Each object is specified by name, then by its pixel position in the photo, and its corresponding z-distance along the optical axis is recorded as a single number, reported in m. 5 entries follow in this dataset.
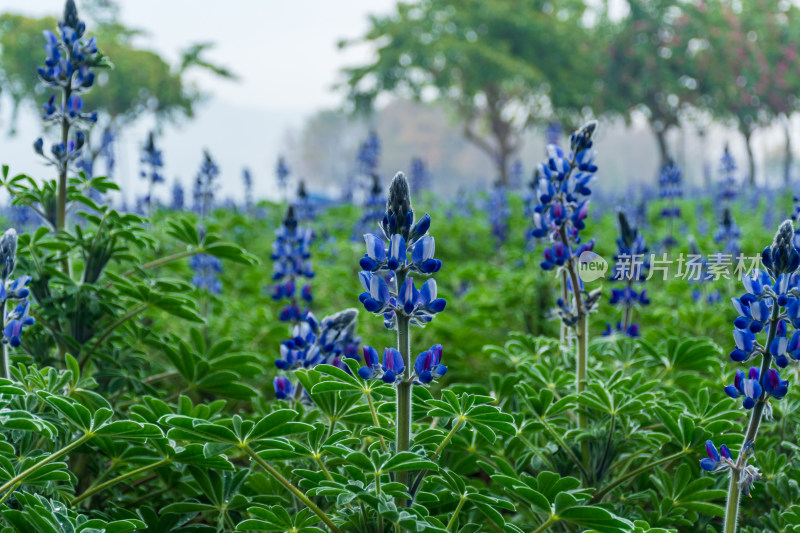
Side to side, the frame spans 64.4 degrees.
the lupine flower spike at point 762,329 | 1.84
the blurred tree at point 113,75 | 24.38
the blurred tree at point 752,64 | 26.75
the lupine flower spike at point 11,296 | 2.19
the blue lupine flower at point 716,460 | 1.89
